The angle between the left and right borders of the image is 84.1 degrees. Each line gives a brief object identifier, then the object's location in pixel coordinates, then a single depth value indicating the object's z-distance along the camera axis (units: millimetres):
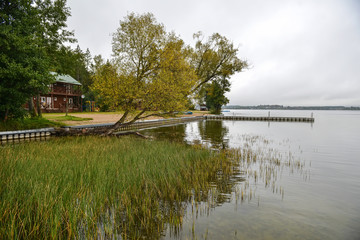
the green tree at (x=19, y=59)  15305
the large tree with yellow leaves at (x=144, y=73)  17484
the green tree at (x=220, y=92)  73725
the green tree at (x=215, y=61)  38062
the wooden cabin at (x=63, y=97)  46512
